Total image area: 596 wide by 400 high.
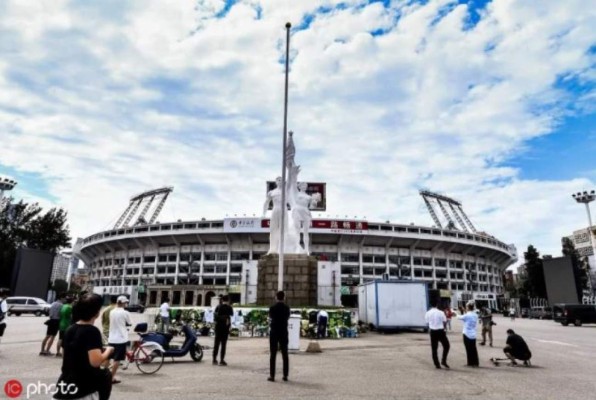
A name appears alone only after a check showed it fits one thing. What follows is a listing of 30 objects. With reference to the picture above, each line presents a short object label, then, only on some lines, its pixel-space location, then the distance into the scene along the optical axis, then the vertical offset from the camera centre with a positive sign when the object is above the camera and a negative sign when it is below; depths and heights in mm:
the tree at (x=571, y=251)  63938 +9735
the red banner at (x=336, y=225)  69188 +13799
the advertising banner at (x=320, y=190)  69938 +19708
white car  33844 -348
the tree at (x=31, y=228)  51938 +9665
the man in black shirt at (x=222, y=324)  10062 -483
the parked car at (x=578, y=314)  30688 -370
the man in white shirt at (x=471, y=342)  10281 -860
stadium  69562 +9549
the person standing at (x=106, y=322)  9297 -437
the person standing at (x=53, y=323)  11203 -571
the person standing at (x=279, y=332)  8000 -531
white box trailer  21734 +181
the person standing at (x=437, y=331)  9930 -591
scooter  9953 -1015
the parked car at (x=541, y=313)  42928 -459
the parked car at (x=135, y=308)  53406 -664
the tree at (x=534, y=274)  60688 +5148
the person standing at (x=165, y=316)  18609 -561
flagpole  15555 +5290
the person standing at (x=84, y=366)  3303 -517
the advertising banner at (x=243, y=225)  69125 +13520
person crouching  10414 -1073
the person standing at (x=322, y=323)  17484 -742
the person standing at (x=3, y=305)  10581 -92
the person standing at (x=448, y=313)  23234 -323
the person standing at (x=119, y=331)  7777 -532
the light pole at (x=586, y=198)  44656 +12258
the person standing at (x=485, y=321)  15312 -503
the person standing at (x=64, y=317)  10775 -391
